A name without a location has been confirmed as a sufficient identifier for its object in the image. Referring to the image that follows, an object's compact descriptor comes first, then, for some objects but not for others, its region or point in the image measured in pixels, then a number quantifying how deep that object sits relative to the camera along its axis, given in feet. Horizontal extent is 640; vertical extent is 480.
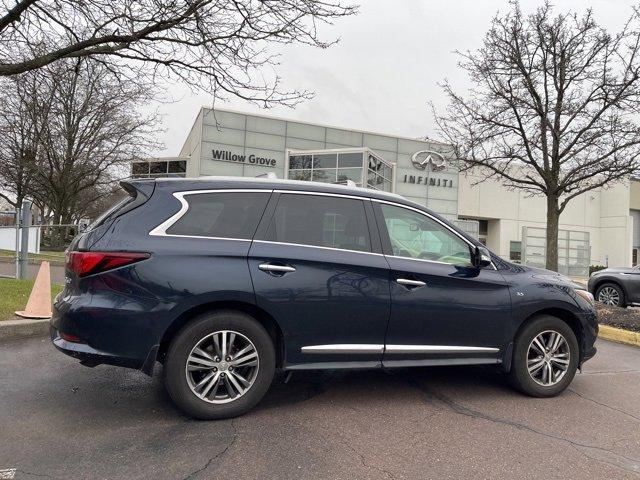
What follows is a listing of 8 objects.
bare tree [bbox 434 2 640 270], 37.45
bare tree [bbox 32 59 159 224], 85.05
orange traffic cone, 22.82
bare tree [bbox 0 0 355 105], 25.04
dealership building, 102.37
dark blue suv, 12.10
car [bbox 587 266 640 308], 38.04
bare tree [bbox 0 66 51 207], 77.10
